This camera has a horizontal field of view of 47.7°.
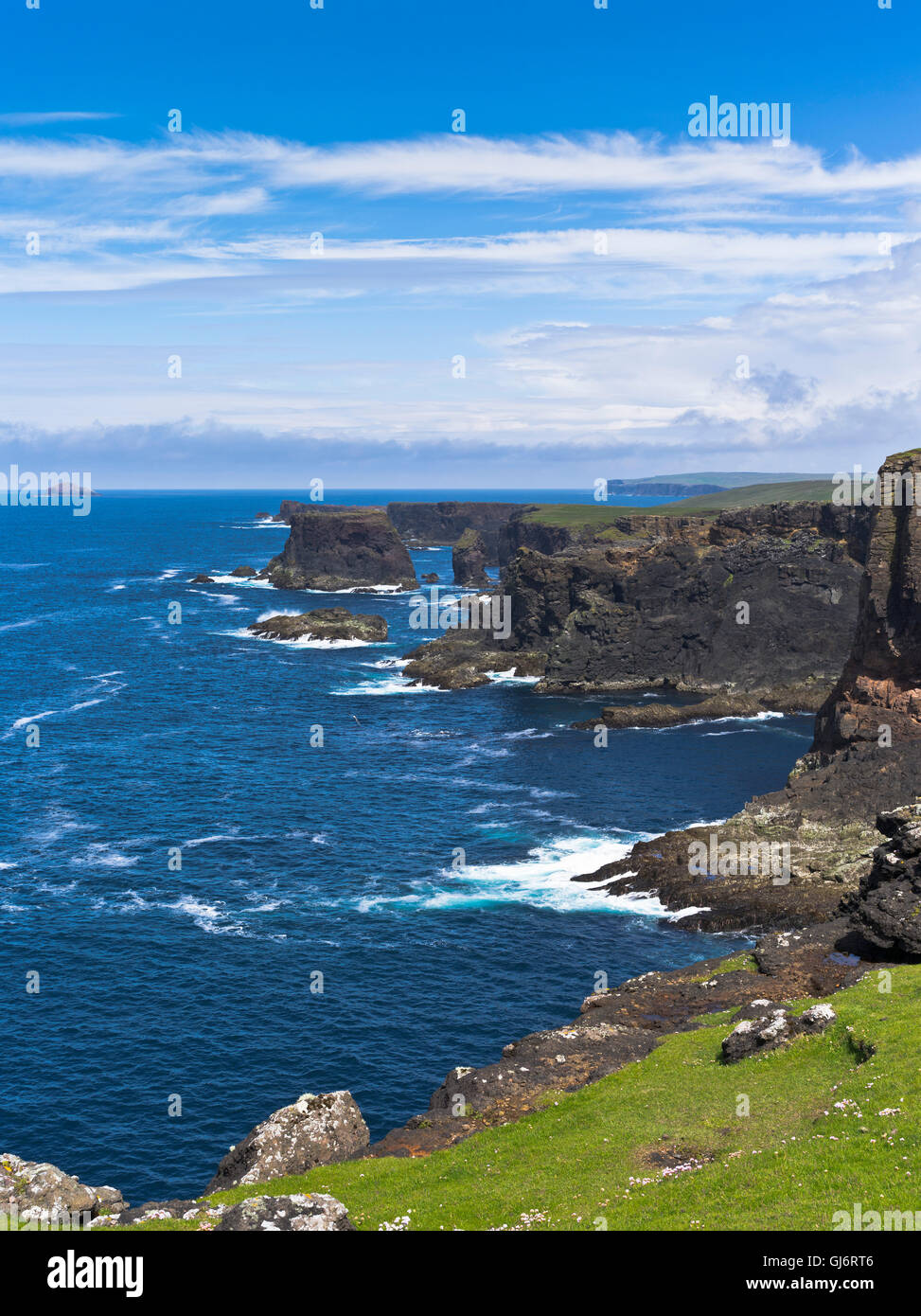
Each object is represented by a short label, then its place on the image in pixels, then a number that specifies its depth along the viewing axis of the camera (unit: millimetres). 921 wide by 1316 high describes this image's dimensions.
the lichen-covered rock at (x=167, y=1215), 28953
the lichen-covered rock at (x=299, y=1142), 38125
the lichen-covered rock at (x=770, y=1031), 39906
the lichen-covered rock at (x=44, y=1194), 31344
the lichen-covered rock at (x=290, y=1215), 25766
